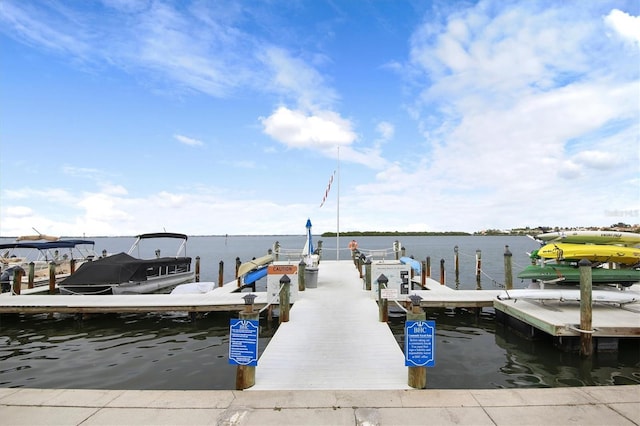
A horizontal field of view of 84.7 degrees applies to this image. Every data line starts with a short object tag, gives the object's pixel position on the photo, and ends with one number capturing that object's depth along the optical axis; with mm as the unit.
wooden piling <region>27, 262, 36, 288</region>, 18105
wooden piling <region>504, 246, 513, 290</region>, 13195
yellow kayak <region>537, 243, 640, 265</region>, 11586
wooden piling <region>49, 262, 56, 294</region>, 17562
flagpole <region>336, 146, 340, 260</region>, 25719
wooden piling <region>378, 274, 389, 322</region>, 9100
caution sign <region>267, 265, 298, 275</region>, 11594
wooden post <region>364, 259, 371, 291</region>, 13828
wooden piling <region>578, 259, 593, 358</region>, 8281
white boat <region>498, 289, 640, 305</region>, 10008
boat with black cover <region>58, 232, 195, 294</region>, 15469
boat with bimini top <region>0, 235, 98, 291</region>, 18662
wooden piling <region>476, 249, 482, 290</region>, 22308
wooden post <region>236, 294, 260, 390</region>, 5551
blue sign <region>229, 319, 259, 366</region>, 5582
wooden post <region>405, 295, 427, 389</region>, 5511
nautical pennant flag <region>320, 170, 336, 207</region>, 24094
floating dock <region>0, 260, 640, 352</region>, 8547
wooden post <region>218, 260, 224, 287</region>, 18681
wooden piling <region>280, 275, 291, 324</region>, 9367
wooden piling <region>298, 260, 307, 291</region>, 13719
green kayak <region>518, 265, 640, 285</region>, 11117
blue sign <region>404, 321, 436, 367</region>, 5512
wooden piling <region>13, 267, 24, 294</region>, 15490
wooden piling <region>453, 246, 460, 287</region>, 22491
